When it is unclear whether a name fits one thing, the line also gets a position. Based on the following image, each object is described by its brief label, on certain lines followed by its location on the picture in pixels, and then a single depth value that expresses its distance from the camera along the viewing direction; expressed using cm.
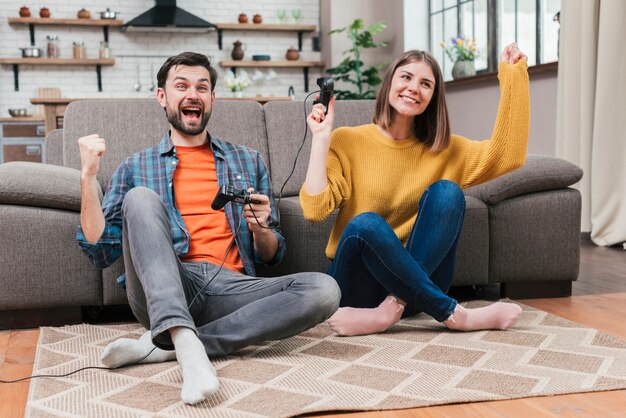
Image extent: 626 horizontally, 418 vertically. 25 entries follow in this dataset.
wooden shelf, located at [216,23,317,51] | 734
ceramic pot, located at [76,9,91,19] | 698
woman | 204
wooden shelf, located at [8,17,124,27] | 683
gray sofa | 230
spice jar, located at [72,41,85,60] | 706
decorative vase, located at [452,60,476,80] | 580
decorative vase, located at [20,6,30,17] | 685
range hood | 695
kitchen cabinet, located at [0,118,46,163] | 633
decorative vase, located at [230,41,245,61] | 736
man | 172
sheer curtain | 398
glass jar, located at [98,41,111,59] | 713
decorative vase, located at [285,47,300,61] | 753
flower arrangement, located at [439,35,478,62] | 577
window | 498
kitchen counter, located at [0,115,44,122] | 639
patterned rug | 157
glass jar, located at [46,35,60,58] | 698
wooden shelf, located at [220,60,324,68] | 733
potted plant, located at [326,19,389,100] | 659
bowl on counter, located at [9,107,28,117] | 654
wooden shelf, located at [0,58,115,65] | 685
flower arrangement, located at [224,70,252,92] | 696
